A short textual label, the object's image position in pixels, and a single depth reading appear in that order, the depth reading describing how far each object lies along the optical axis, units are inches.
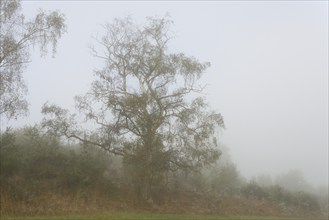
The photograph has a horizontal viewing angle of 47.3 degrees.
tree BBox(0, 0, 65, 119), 883.4
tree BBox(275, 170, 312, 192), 3268.0
